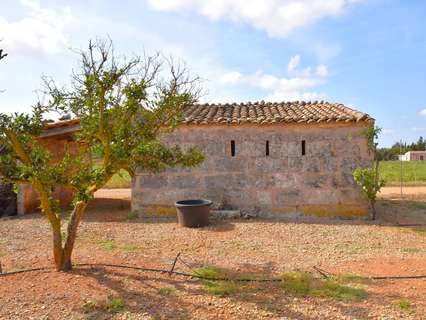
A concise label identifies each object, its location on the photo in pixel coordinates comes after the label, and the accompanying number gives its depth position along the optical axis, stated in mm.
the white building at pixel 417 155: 47562
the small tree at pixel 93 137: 4984
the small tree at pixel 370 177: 9188
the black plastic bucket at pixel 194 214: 8914
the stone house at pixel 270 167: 9773
